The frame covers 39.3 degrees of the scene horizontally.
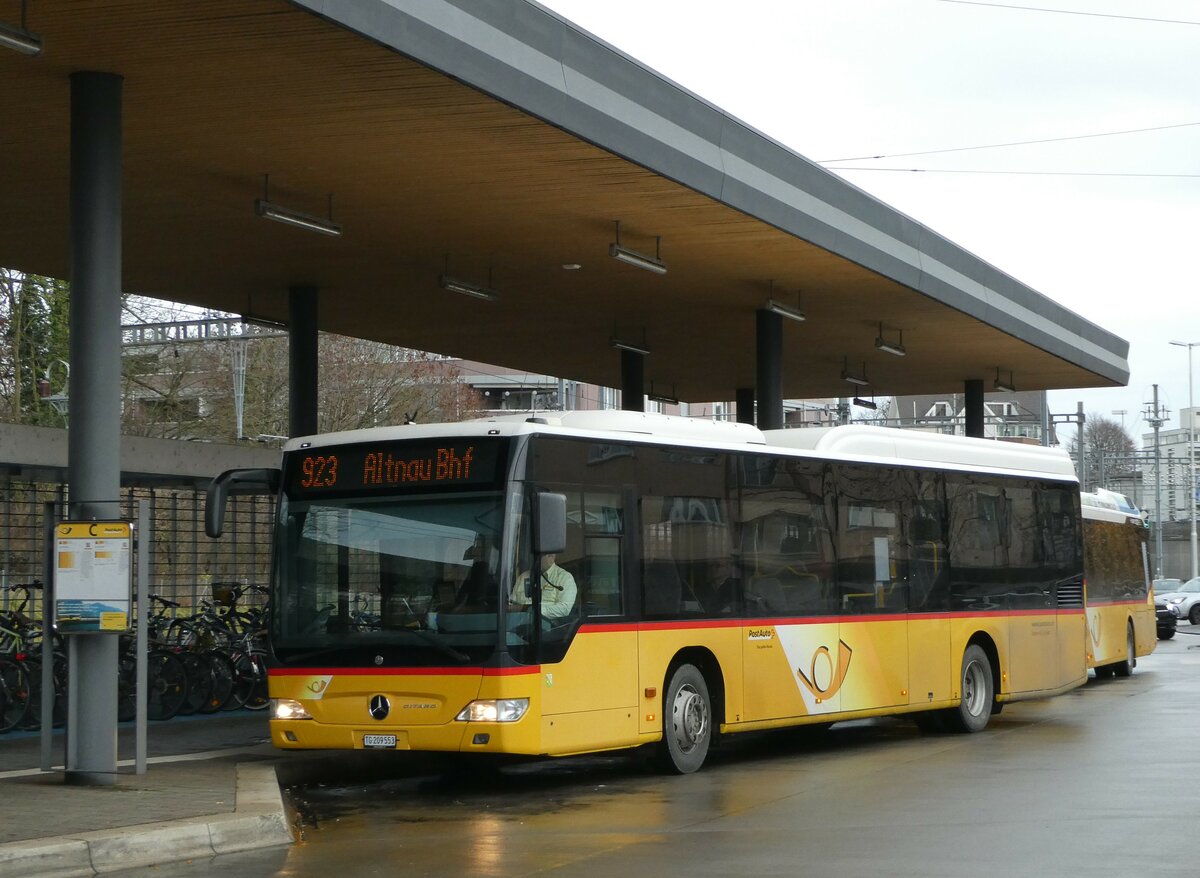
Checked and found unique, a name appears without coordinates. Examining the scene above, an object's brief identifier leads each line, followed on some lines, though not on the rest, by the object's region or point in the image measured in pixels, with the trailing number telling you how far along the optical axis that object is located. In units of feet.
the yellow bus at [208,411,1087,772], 41.55
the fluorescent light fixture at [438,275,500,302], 65.10
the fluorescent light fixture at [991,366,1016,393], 101.97
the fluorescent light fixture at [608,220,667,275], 57.21
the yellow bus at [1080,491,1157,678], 88.12
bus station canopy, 39.17
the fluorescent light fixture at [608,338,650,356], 85.19
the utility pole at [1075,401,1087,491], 210.59
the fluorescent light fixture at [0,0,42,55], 35.29
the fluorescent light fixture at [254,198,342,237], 50.24
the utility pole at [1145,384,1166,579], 261.44
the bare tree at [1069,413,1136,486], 360.09
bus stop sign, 40.57
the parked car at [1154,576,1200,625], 188.24
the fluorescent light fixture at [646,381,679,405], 111.55
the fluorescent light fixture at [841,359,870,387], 99.58
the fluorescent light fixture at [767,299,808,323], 71.77
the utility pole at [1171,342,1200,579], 287.48
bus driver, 41.45
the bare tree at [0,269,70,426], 123.65
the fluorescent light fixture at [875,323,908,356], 82.17
